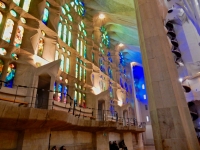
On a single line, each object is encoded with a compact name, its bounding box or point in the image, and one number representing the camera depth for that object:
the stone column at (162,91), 3.72
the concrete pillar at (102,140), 10.25
